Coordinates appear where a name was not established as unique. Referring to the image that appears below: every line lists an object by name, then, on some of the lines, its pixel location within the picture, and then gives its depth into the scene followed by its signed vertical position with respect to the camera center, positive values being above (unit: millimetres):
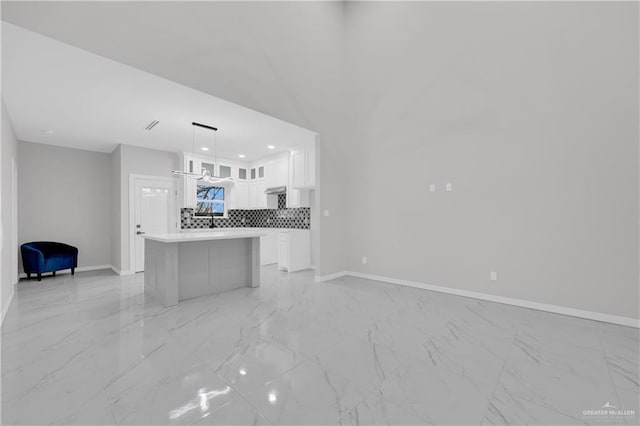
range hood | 6203 +477
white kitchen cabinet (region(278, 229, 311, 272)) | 5660 -779
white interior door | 5660 +37
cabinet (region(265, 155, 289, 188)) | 6183 +898
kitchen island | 3555 -747
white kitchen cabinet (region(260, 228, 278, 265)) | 6430 -850
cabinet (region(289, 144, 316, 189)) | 5512 +880
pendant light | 4379 +1324
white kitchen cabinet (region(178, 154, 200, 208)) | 6070 +619
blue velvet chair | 4836 -788
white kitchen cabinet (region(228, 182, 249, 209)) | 6997 +385
